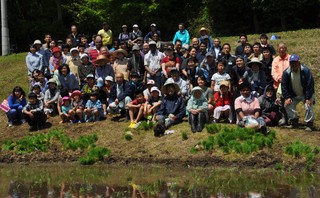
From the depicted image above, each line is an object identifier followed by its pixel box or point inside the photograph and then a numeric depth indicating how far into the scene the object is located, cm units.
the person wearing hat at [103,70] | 1855
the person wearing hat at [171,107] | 1636
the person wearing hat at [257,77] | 1594
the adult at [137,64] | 1856
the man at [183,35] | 2141
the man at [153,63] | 1816
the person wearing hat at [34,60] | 2025
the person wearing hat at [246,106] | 1504
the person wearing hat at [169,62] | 1780
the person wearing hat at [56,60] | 1978
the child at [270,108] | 1552
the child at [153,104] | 1678
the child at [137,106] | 1694
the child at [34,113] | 1788
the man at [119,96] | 1748
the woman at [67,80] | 1859
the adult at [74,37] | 2125
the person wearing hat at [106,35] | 2266
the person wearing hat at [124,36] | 2215
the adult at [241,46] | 1804
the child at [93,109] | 1780
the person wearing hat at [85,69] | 1884
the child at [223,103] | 1589
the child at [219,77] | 1633
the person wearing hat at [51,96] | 1847
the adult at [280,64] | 1584
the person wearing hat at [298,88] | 1484
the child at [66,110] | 1811
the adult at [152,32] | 2128
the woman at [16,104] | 1864
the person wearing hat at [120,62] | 1867
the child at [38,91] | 1866
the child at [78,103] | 1789
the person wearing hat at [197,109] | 1567
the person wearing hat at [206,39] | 1911
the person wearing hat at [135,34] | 2234
